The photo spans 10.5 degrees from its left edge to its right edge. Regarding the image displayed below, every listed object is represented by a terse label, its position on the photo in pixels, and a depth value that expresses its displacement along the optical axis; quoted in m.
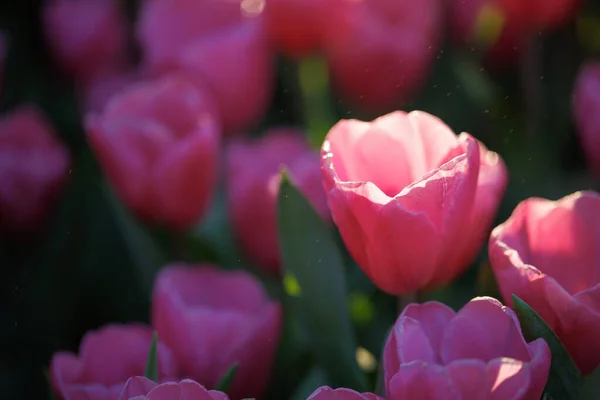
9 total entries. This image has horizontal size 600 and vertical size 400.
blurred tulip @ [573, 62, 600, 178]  1.46
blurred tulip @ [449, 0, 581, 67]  1.57
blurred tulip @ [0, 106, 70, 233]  1.53
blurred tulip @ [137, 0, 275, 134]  1.56
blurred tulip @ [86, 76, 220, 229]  1.48
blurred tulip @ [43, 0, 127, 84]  1.69
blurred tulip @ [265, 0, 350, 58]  1.57
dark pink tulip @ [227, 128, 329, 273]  1.48
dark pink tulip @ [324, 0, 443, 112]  1.58
